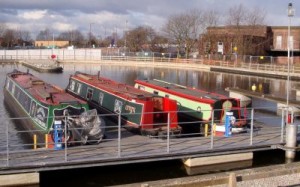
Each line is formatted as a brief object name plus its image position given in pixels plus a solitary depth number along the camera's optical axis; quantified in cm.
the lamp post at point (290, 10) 1716
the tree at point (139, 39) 11812
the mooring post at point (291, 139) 1616
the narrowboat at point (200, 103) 1964
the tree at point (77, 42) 18479
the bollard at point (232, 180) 1030
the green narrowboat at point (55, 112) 1567
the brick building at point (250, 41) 8249
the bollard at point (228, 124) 1772
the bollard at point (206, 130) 1817
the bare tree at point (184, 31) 9256
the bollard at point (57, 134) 1492
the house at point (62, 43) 19062
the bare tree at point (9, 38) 15575
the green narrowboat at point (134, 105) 1805
